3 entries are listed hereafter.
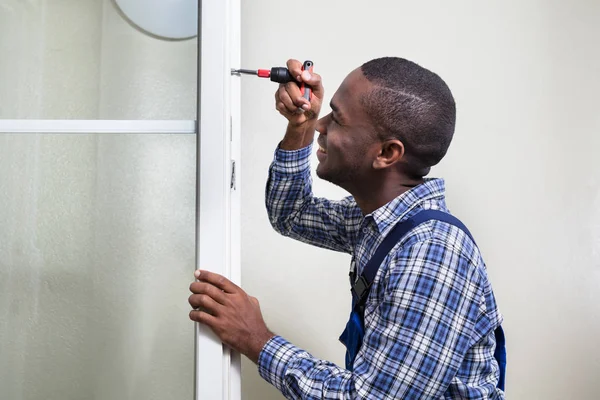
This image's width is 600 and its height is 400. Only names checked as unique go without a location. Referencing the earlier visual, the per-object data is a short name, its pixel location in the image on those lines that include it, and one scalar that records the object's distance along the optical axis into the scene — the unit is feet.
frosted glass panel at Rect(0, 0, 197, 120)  2.88
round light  2.88
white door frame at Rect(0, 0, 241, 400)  2.75
